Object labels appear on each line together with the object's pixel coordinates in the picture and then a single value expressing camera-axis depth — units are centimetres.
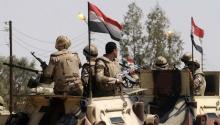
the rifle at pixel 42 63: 2280
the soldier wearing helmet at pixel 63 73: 2038
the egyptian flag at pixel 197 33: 2597
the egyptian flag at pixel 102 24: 2059
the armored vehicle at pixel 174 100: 2414
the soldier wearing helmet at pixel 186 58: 2620
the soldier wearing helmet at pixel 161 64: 2625
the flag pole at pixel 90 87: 1977
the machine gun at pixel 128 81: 2359
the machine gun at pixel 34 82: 2142
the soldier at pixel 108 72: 2052
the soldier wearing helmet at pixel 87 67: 2086
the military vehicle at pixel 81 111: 1958
